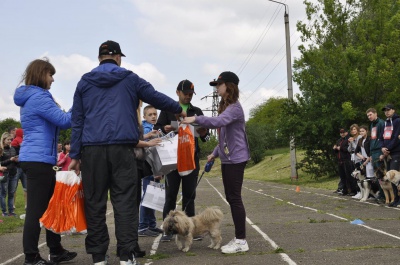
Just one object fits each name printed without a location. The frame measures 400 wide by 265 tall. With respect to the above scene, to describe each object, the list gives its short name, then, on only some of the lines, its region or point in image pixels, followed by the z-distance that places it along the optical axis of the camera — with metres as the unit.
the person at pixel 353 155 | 14.25
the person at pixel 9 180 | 11.72
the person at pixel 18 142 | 12.20
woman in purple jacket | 5.91
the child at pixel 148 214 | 7.65
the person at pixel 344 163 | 15.54
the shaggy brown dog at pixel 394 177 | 10.91
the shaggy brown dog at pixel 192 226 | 6.02
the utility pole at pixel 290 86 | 29.19
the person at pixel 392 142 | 11.20
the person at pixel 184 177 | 6.65
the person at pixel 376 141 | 11.89
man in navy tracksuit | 4.72
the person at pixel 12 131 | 12.47
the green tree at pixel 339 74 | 23.83
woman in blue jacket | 5.21
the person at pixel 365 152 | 12.84
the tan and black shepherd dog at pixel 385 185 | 11.41
